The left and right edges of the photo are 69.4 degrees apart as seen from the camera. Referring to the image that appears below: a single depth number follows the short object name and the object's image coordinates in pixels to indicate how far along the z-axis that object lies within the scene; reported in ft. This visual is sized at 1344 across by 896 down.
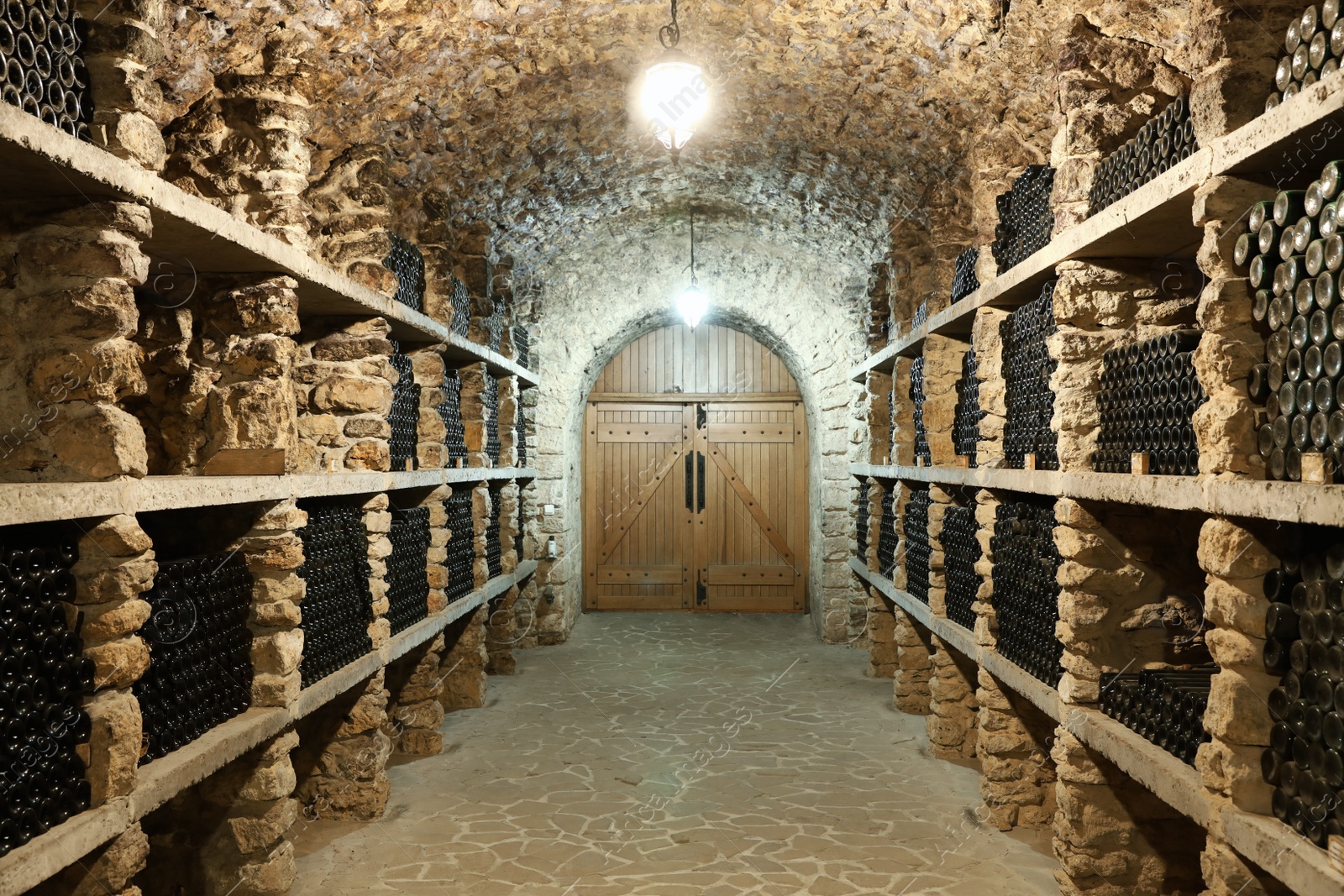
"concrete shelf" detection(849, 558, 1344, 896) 8.33
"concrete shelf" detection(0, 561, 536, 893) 8.82
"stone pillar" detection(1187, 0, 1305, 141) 9.63
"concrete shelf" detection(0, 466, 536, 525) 8.75
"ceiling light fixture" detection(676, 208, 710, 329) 32.86
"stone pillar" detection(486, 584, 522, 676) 30.30
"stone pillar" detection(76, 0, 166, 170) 10.19
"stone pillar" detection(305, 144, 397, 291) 18.31
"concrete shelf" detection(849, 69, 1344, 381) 8.37
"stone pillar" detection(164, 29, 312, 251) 14.89
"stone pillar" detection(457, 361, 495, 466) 26.17
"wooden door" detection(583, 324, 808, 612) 41.09
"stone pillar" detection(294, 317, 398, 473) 17.67
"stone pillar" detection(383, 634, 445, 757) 21.85
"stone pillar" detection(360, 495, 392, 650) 18.33
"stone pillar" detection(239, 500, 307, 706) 14.20
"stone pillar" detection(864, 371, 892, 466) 30.22
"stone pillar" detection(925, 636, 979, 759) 21.48
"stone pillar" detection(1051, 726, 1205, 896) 13.69
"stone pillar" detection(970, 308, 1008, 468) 18.11
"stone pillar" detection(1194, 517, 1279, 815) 9.53
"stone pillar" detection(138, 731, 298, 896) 13.98
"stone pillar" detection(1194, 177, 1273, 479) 9.60
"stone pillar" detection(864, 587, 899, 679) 29.32
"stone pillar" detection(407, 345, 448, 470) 22.04
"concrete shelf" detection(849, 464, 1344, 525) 8.09
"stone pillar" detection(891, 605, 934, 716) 25.45
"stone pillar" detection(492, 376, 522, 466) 30.48
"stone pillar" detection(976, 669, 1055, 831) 17.37
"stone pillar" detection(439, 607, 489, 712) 26.08
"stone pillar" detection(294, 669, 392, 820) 17.75
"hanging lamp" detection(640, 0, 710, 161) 16.31
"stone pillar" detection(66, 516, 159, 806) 10.03
